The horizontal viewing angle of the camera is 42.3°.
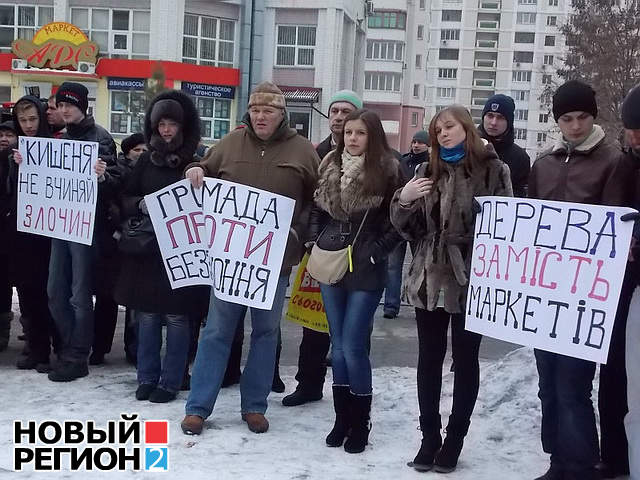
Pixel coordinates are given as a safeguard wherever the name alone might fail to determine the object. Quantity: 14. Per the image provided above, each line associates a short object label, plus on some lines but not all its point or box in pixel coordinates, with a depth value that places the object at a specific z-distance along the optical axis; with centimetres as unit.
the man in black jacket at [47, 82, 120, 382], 581
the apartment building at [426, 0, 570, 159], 8869
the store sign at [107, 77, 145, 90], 3506
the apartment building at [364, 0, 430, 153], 6394
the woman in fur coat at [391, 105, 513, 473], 432
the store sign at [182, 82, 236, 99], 3519
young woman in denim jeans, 459
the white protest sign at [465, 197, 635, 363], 385
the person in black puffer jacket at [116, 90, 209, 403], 536
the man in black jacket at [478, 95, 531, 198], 575
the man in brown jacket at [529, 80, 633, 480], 402
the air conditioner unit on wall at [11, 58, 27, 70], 3447
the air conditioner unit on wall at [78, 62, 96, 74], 3447
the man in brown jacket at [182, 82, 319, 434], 490
